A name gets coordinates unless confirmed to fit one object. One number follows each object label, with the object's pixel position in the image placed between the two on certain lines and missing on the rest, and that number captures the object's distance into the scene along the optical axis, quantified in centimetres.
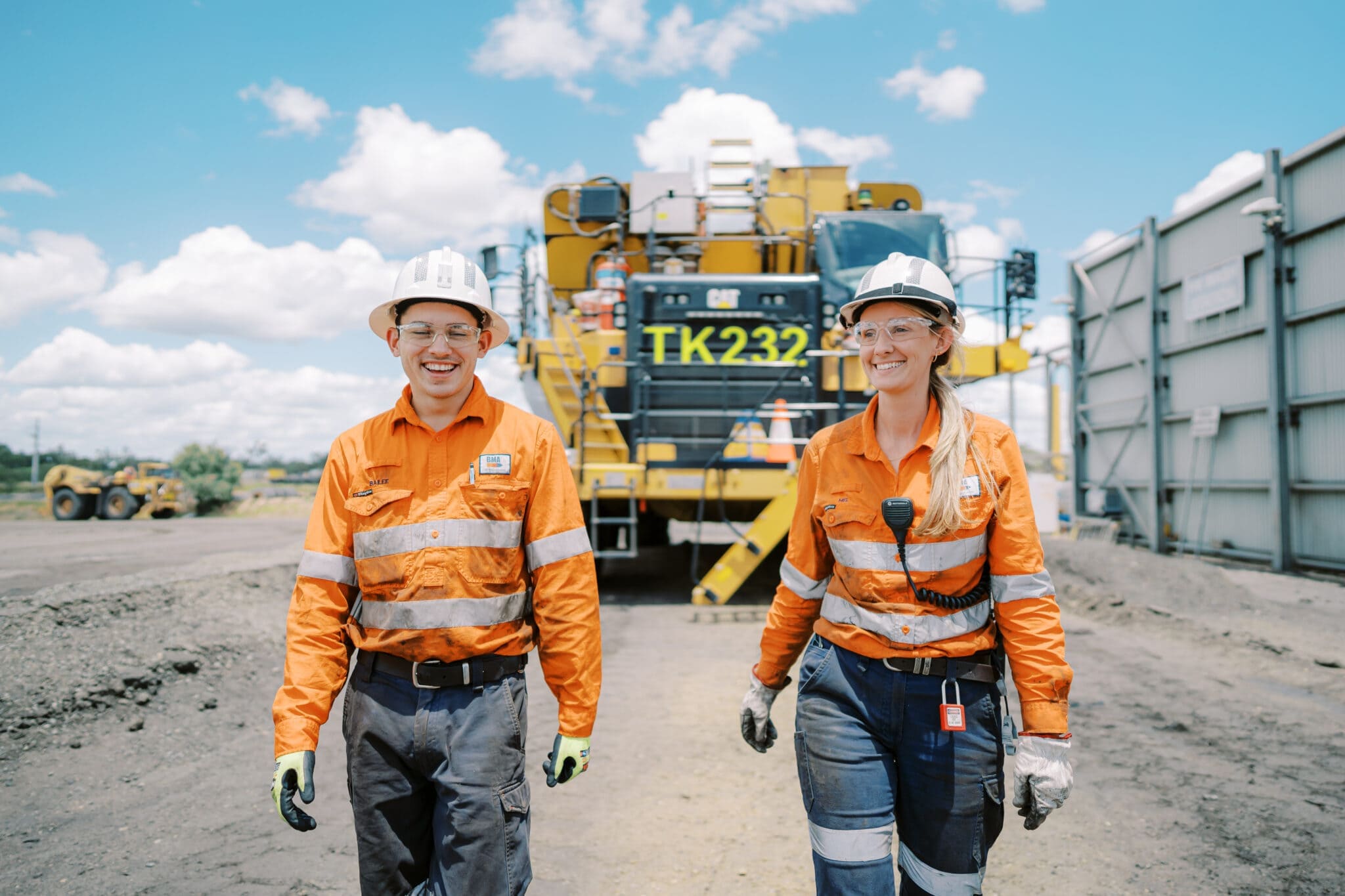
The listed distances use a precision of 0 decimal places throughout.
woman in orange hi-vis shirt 198
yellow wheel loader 2444
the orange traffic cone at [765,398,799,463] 807
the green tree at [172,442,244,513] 3075
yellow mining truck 807
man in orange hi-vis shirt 200
